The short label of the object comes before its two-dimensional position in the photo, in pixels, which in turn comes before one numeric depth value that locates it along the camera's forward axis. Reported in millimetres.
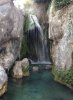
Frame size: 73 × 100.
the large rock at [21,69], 7454
